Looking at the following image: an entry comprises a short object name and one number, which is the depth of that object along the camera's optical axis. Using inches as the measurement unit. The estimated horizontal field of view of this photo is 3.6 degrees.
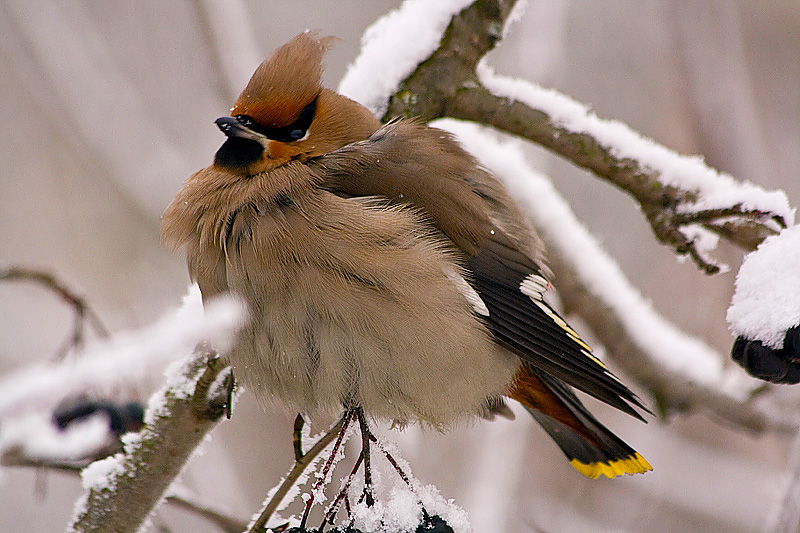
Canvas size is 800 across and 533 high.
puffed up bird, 149.1
